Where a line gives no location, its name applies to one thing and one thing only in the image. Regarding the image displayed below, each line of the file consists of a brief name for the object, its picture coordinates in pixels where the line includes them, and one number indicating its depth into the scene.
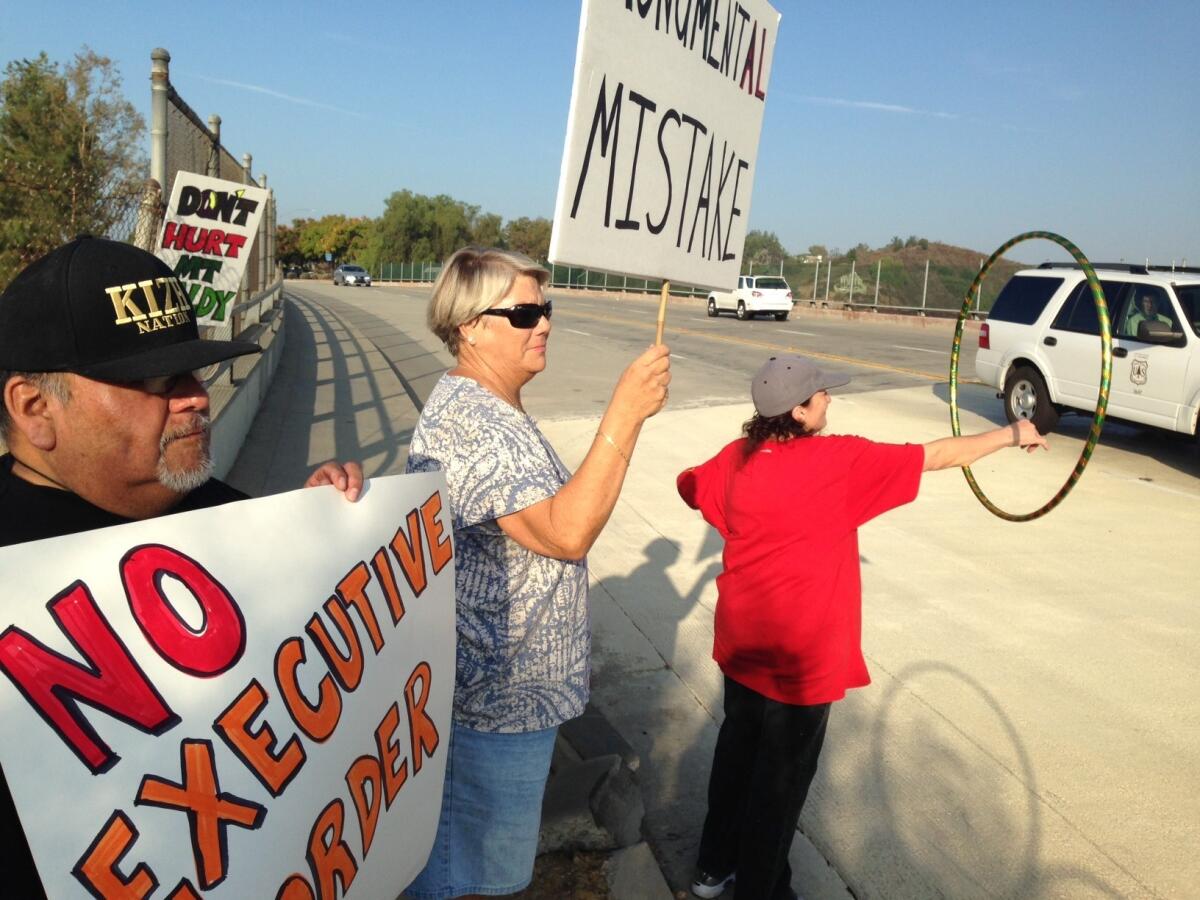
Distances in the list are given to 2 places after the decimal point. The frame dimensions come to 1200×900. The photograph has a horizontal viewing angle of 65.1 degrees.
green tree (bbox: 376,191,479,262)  91.31
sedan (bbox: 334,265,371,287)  62.22
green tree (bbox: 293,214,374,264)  105.50
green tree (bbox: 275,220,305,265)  102.69
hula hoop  3.26
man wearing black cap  1.44
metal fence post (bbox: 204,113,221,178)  8.35
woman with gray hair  2.03
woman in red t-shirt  2.66
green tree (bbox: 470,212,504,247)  90.94
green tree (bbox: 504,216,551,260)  85.50
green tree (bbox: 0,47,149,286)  8.75
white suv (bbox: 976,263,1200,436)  9.45
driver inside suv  9.80
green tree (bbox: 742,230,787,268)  71.06
